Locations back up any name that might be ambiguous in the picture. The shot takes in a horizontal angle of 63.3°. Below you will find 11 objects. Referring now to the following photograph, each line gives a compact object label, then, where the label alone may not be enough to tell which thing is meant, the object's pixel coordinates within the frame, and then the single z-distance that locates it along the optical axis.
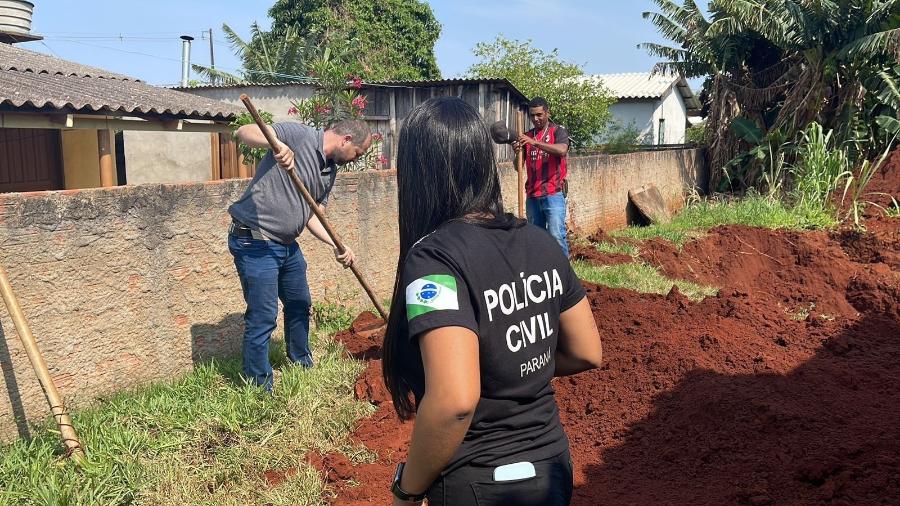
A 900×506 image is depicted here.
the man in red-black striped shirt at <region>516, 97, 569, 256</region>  7.30
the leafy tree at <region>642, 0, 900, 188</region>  12.79
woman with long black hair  1.60
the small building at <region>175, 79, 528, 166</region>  16.06
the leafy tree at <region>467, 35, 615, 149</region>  22.89
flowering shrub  10.57
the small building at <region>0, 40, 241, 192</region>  7.36
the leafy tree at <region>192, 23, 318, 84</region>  25.11
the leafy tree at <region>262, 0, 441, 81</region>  26.33
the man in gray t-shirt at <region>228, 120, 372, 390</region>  4.28
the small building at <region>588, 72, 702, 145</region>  30.08
